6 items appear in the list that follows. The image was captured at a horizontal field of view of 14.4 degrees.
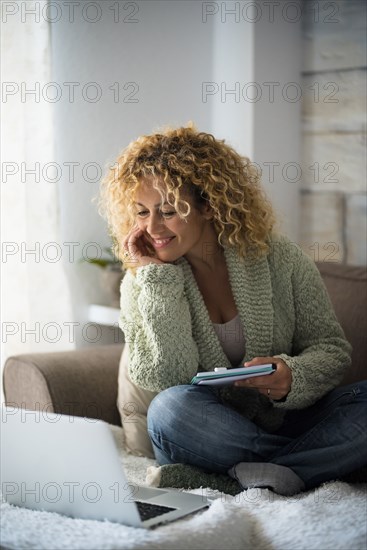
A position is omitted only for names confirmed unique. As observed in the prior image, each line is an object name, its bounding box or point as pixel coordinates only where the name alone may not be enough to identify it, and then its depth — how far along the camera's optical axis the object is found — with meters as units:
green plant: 3.19
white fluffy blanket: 2.11
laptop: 2.18
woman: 2.51
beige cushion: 2.71
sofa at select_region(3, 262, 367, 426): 2.73
